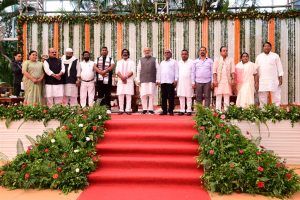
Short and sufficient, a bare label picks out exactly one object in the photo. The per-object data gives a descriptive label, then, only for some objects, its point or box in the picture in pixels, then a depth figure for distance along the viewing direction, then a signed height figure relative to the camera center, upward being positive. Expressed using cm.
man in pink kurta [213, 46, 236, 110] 548 +49
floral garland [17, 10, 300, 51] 813 +247
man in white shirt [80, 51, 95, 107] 575 +34
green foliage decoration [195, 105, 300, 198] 320 -83
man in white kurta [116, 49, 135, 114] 576 +43
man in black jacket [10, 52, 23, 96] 688 +66
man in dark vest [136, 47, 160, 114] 562 +48
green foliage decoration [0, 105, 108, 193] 333 -78
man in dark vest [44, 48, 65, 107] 551 +43
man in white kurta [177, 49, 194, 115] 570 +35
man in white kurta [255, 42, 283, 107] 560 +56
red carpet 317 -84
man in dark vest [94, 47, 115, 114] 574 +47
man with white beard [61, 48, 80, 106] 572 +51
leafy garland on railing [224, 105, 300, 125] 439 -26
